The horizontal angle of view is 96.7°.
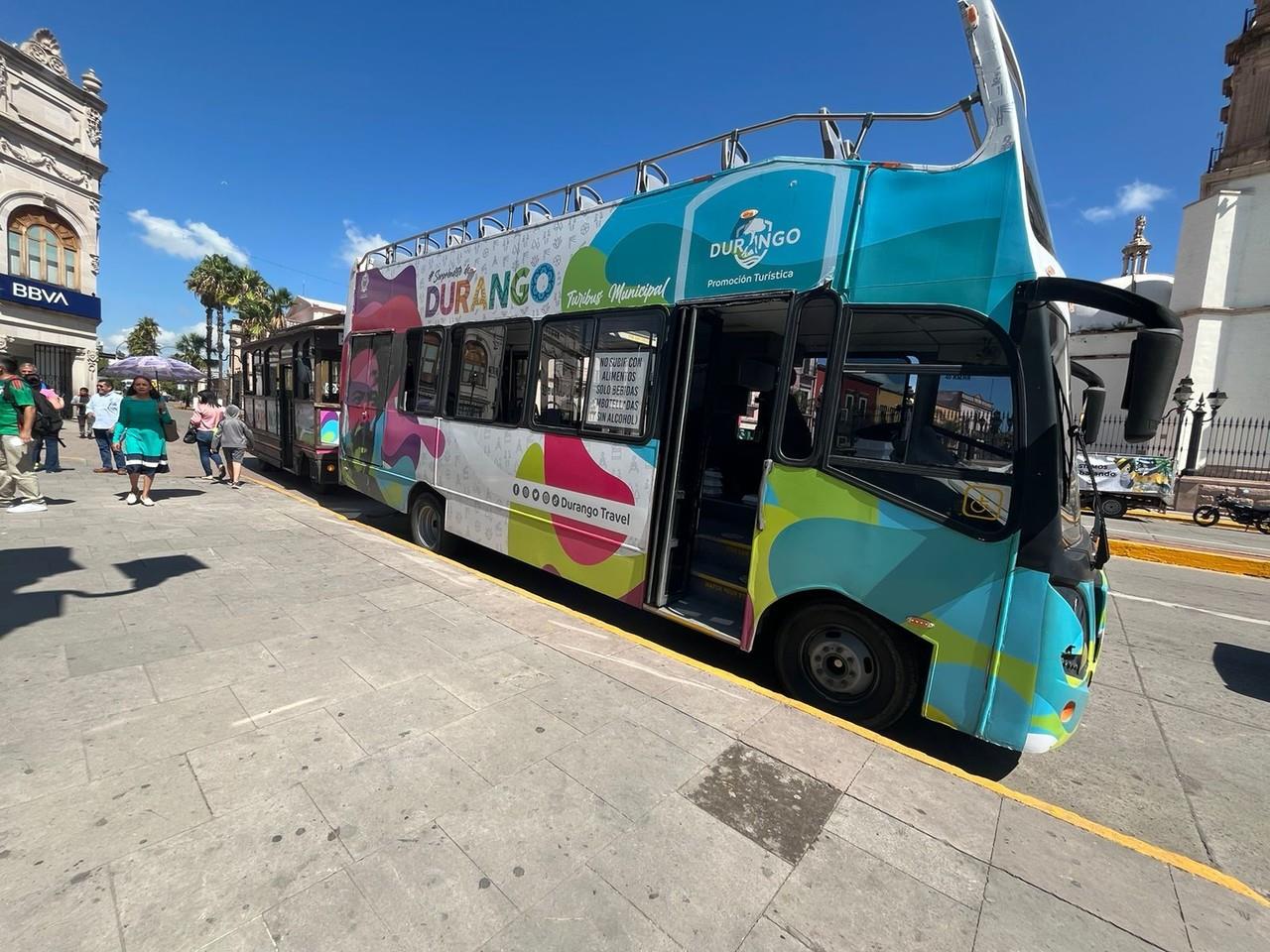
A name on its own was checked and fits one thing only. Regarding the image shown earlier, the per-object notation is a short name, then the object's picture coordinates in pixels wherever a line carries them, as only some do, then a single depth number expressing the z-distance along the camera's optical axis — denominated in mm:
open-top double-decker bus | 2914
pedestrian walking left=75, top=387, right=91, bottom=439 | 17866
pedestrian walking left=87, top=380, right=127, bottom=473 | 11351
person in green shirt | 7164
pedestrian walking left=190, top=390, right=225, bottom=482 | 11039
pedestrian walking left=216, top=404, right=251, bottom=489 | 9984
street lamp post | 20359
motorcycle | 15891
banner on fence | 17125
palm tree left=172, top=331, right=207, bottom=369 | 61406
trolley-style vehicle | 9930
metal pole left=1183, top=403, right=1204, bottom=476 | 21078
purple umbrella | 16109
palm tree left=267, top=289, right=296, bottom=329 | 39294
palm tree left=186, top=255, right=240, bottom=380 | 37812
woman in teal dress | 7938
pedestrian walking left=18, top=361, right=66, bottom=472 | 9108
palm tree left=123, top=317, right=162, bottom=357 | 57125
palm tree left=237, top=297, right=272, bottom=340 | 38344
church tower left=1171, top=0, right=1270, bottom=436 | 24344
